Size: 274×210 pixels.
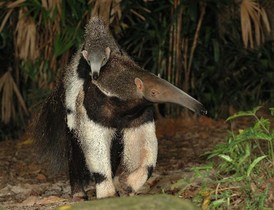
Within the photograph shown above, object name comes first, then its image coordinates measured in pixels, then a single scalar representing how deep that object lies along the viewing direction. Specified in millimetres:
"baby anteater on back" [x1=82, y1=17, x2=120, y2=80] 9312
